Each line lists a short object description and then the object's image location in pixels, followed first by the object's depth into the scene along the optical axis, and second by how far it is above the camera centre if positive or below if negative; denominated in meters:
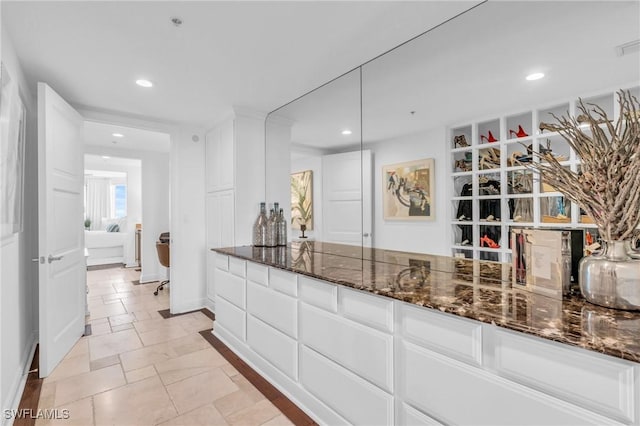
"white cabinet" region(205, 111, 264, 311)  3.30 +0.45
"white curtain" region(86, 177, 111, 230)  8.90 +0.47
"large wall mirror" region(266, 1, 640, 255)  1.23 +0.59
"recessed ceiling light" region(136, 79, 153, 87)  2.57 +1.13
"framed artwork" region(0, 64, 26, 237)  1.60 +0.36
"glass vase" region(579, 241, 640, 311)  1.01 -0.21
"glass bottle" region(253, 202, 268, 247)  3.13 -0.14
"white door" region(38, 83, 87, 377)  2.28 -0.09
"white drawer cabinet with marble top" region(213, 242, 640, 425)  0.87 -0.49
